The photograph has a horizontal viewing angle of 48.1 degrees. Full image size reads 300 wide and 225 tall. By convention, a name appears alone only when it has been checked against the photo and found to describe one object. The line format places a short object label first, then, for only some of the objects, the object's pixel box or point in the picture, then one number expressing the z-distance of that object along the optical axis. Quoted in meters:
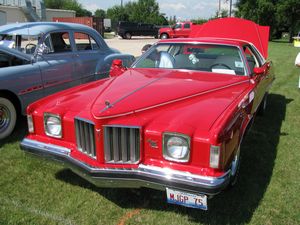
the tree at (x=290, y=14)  37.88
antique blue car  5.11
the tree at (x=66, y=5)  82.06
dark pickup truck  36.25
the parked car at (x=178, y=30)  31.33
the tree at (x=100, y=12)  103.46
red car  2.82
